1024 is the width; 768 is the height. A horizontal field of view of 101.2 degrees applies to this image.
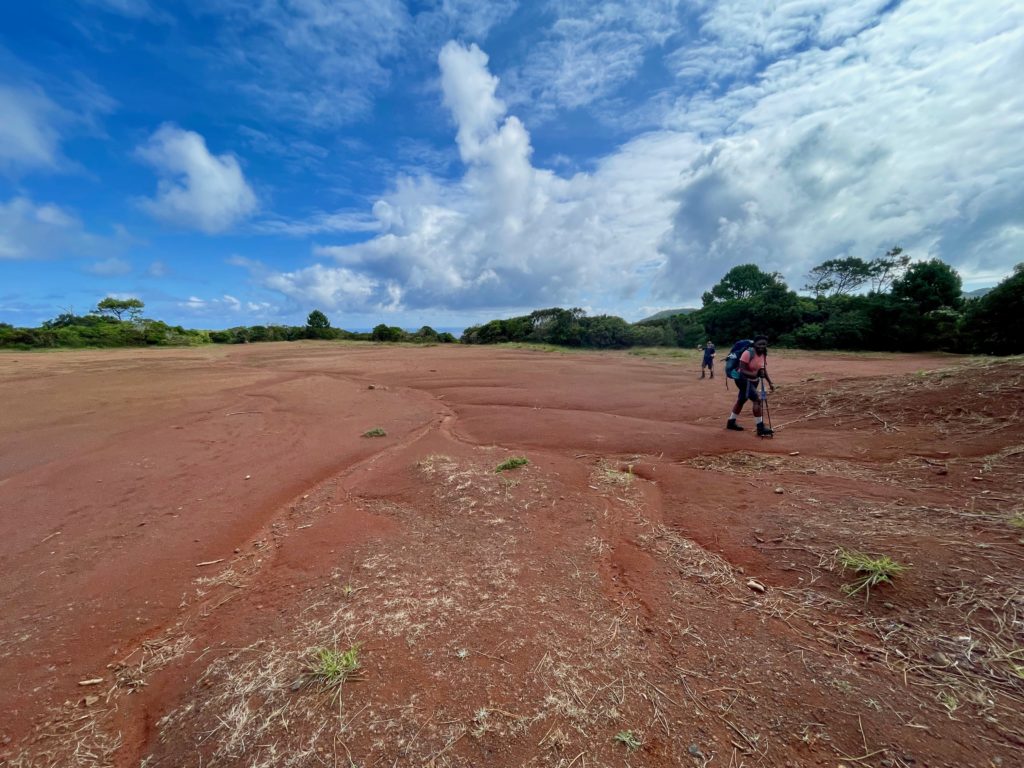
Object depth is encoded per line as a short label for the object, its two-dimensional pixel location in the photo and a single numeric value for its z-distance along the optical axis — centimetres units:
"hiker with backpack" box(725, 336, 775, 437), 848
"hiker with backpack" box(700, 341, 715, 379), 1842
